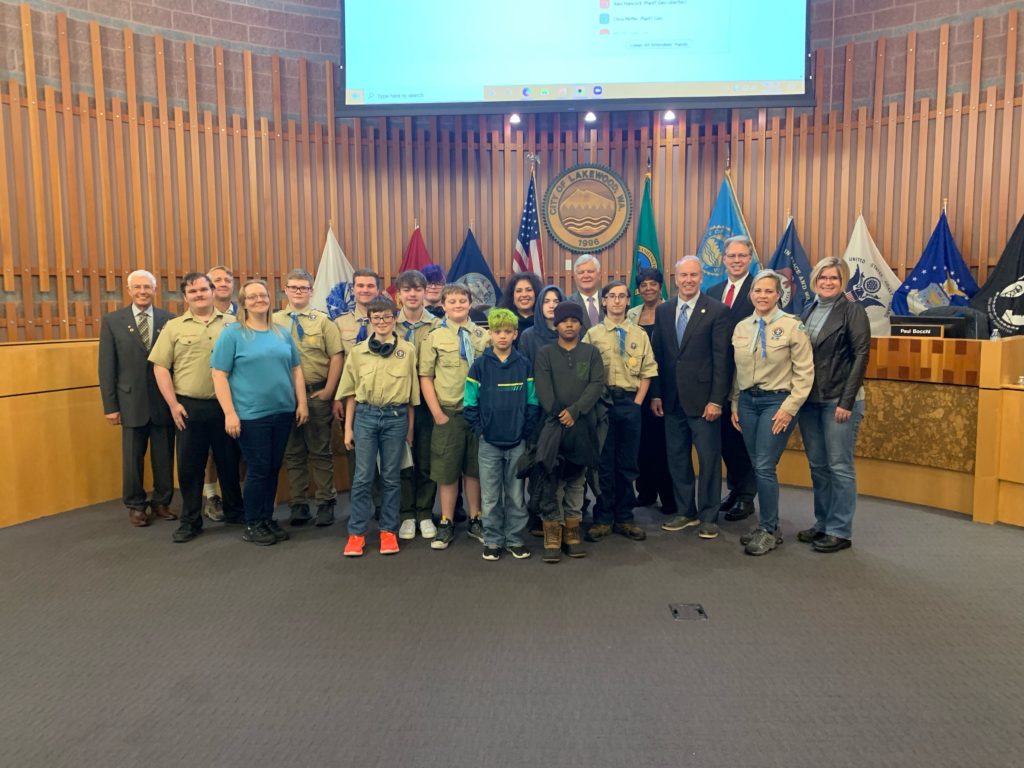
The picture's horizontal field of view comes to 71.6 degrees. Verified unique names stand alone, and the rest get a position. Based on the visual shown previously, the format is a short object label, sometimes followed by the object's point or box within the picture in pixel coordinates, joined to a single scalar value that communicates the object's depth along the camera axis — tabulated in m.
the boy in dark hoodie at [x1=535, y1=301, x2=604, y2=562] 3.46
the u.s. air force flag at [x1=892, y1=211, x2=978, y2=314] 5.99
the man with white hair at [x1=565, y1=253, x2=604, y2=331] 4.02
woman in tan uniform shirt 3.46
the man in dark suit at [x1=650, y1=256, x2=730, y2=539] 3.74
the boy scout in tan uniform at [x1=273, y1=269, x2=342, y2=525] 4.15
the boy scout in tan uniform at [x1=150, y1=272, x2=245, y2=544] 3.88
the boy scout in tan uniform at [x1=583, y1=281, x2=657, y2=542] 3.76
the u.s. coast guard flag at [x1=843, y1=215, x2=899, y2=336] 6.36
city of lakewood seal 7.04
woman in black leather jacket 3.44
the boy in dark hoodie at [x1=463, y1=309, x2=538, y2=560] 3.48
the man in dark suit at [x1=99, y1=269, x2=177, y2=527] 4.10
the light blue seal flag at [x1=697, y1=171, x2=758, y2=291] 6.78
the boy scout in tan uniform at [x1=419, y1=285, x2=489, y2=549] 3.72
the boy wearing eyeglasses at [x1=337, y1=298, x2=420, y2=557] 3.60
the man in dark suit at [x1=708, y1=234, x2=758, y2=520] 3.98
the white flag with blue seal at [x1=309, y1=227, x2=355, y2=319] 6.86
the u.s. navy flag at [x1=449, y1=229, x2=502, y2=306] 7.06
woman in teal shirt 3.64
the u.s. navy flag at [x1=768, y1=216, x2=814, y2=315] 6.57
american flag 7.01
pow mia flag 5.72
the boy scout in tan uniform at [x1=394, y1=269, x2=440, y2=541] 3.86
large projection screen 6.14
